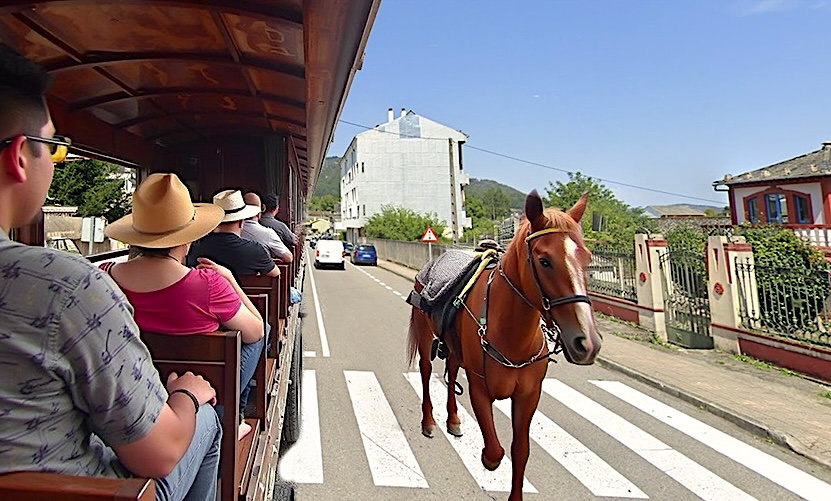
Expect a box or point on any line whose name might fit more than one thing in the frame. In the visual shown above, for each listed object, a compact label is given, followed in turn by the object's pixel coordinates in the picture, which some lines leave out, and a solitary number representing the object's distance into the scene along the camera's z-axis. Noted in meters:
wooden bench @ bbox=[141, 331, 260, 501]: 1.39
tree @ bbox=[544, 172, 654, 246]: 15.77
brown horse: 2.18
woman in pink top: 1.56
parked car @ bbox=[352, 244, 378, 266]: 28.59
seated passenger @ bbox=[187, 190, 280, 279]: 2.78
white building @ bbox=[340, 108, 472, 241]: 45.50
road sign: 12.59
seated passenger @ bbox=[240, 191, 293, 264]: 3.89
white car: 25.03
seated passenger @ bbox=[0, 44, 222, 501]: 0.81
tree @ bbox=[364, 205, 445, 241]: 34.88
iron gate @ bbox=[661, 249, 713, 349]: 8.16
